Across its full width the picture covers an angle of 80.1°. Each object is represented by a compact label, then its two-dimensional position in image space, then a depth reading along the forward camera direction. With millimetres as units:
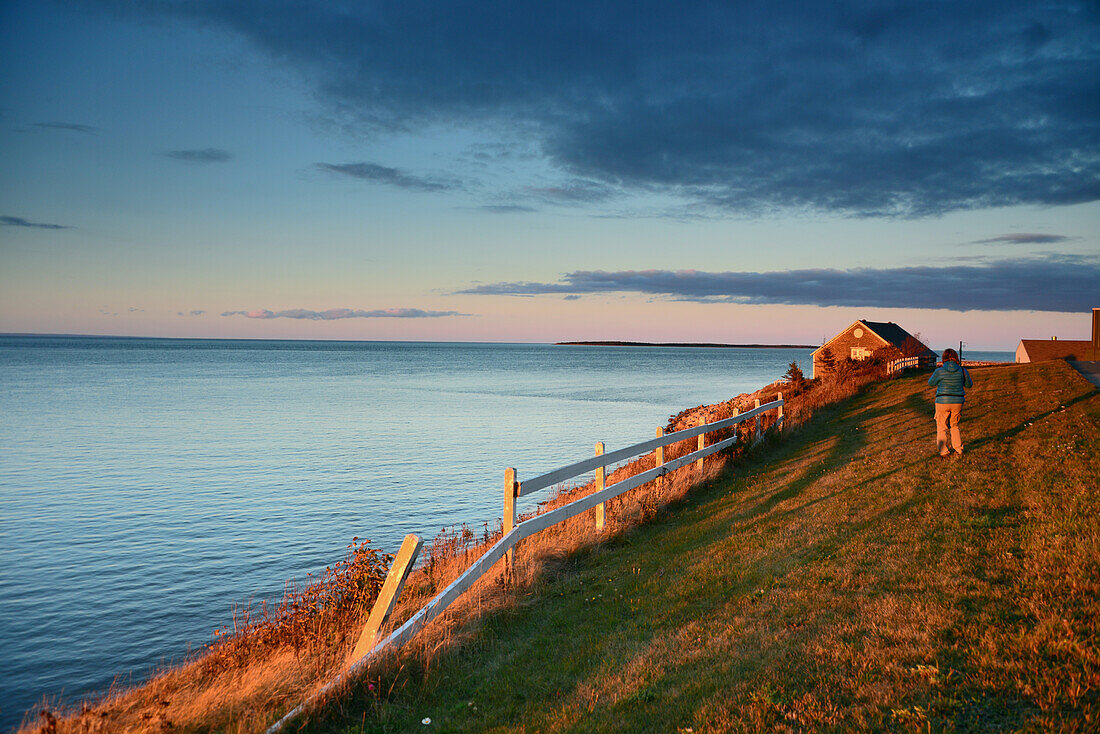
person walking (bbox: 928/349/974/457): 14070
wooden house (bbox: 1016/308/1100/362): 65812
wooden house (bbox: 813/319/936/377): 64688
